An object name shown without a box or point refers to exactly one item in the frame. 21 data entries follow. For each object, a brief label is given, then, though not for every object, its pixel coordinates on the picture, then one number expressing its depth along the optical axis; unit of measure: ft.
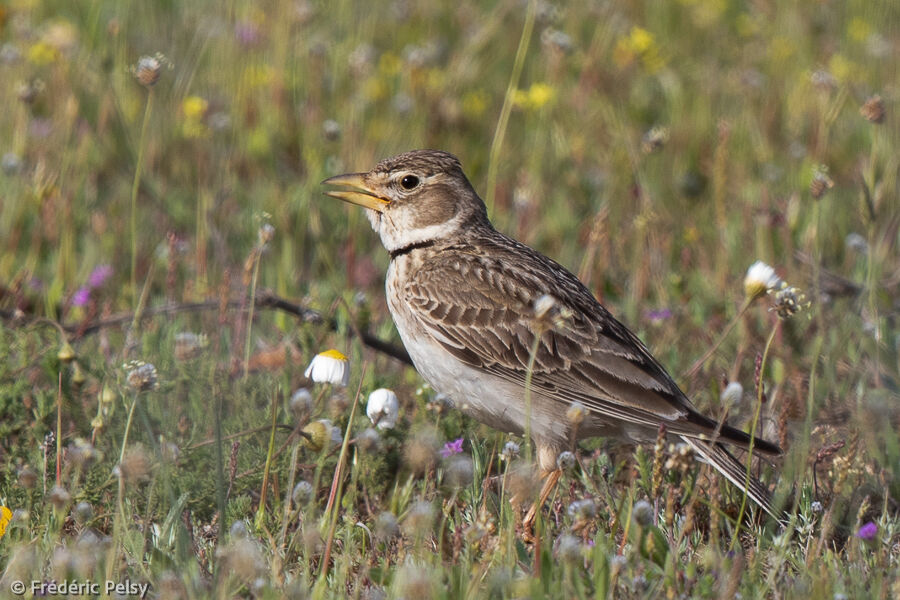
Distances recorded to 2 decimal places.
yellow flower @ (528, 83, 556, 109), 53.42
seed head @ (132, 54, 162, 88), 31.78
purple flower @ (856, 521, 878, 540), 26.55
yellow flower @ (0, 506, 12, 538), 25.75
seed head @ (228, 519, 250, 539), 25.82
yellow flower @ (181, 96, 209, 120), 52.83
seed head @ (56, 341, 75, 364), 29.07
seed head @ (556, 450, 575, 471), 28.07
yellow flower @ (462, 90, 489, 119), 60.00
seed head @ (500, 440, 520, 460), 27.12
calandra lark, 30.12
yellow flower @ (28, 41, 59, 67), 53.67
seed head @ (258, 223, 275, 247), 28.47
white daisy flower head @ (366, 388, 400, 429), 28.37
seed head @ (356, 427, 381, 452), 24.72
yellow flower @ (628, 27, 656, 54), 60.13
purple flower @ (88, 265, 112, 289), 44.19
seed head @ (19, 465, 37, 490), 24.39
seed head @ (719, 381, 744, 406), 25.45
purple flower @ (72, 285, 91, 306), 42.11
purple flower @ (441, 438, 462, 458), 31.69
